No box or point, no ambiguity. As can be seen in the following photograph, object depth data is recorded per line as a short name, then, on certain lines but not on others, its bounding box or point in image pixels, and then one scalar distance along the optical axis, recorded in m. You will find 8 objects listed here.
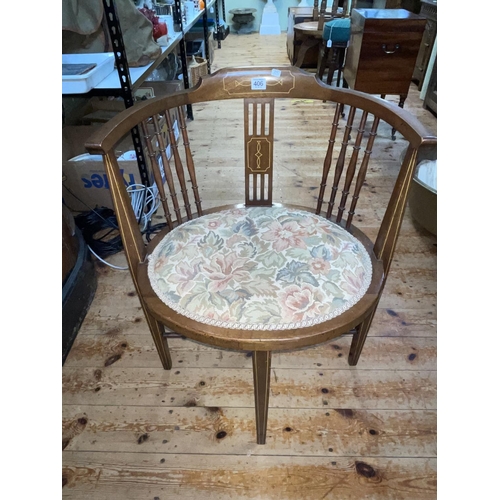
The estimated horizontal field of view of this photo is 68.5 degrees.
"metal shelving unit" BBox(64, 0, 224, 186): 1.26
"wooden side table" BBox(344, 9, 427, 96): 2.20
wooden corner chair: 0.73
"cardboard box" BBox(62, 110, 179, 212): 1.64
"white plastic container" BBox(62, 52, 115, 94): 1.17
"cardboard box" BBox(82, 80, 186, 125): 1.83
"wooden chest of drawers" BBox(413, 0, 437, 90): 3.02
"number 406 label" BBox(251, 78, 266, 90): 0.91
